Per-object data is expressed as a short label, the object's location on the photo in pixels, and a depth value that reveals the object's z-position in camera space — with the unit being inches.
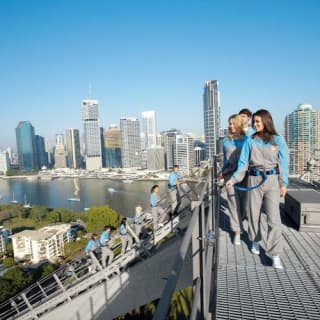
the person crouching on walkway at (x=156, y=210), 175.8
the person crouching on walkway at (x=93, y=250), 166.3
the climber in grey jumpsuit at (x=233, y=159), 89.7
